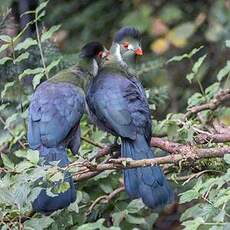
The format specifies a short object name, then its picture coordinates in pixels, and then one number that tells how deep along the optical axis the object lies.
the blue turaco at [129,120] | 5.59
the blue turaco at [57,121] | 5.43
